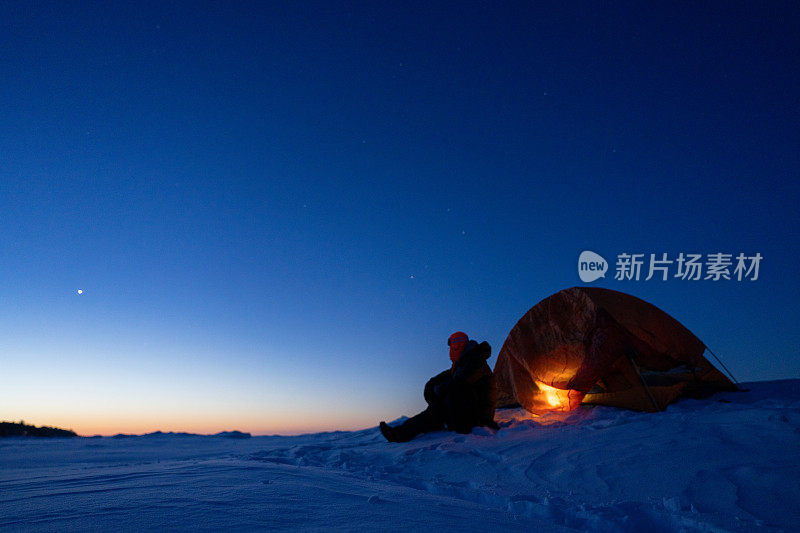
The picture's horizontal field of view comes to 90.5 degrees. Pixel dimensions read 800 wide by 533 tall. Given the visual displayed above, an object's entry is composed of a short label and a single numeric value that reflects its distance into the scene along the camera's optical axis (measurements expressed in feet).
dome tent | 20.84
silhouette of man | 18.39
